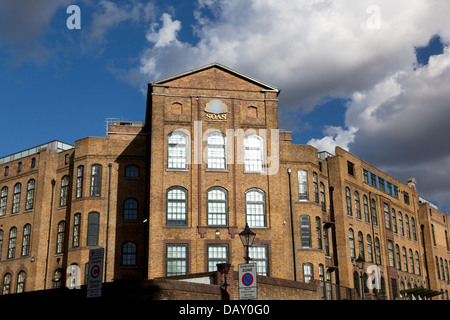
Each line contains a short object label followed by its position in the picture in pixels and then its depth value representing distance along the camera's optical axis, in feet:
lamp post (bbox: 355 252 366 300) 119.44
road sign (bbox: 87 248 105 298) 44.38
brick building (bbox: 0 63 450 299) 118.01
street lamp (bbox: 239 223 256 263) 71.61
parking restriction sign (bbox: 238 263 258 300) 61.21
